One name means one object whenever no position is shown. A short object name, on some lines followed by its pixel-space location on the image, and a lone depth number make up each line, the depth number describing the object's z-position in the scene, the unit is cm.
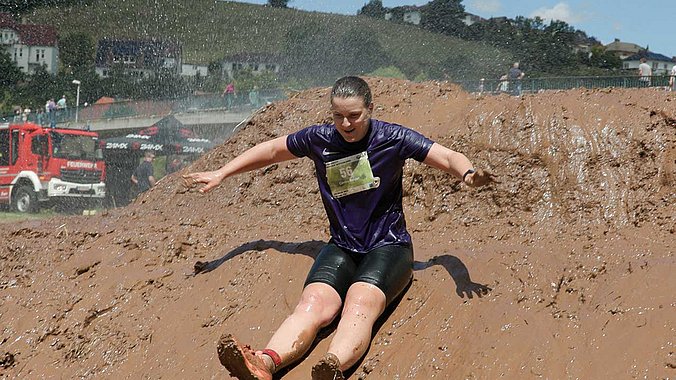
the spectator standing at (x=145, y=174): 1708
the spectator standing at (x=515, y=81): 1379
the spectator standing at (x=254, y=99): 2352
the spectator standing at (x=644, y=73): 1227
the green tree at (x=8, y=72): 3278
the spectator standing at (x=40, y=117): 2533
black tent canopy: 2045
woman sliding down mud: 413
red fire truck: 1972
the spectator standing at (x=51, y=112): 2549
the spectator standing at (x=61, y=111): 2633
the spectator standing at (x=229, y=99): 2397
